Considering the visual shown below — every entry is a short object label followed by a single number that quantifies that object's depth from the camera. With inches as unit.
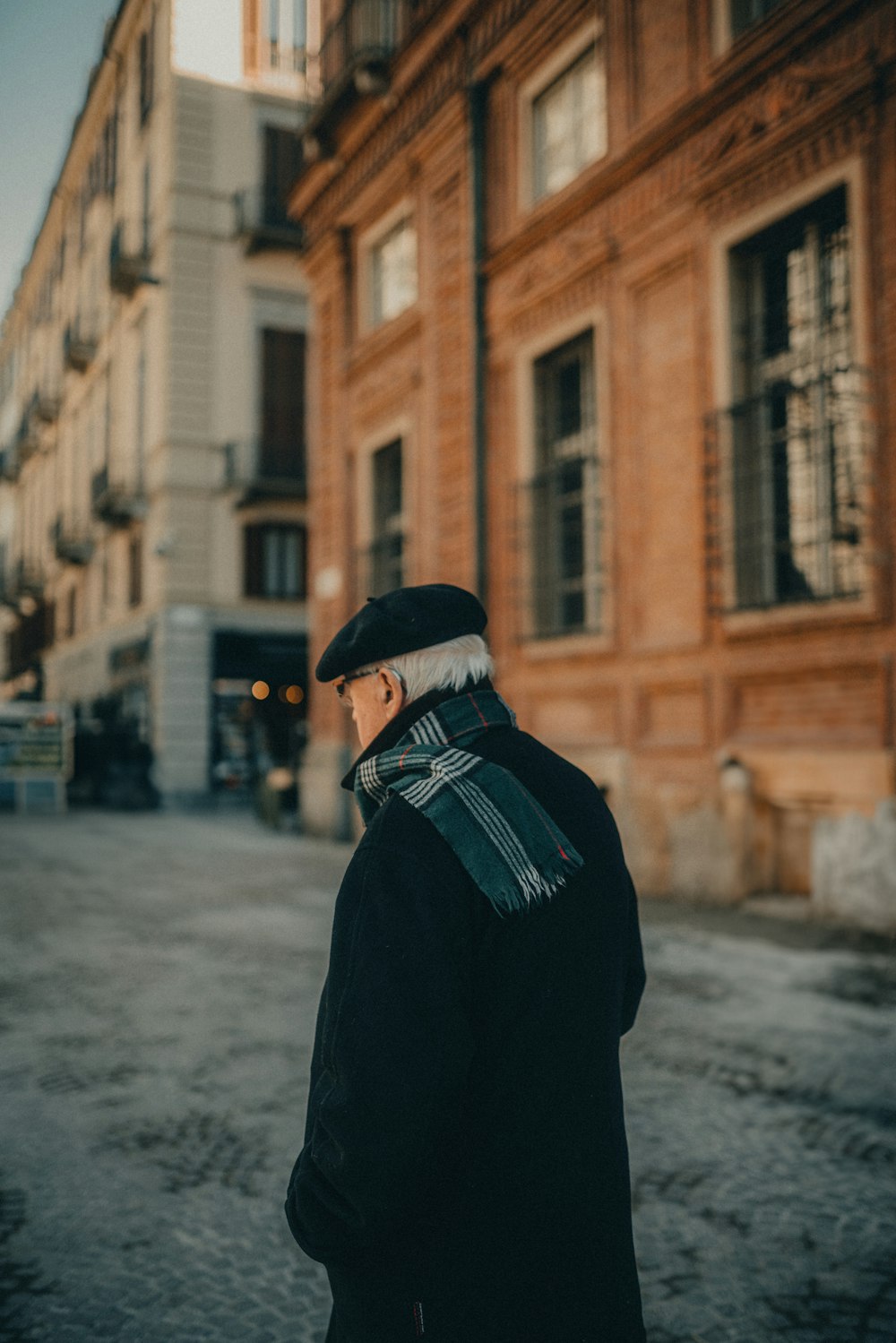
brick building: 312.5
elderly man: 56.6
